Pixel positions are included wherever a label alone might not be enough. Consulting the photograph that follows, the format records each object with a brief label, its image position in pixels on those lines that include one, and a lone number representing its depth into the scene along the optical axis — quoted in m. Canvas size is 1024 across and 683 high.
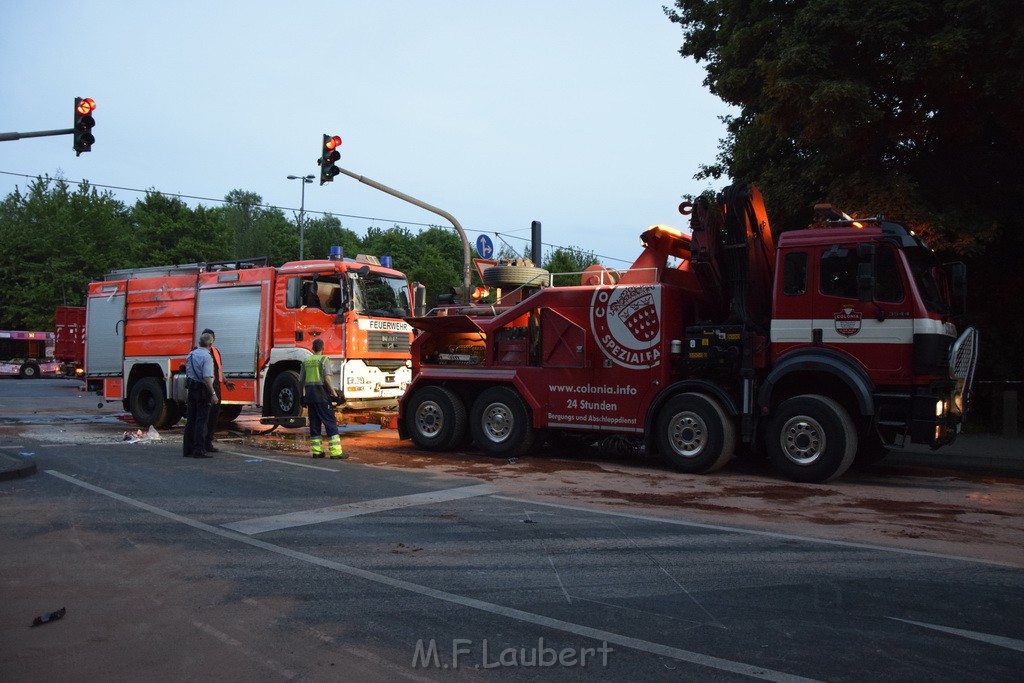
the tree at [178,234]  53.47
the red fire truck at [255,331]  14.78
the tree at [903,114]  12.73
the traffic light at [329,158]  18.95
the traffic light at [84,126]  16.72
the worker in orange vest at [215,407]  12.53
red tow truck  9.66
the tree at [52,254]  51.34
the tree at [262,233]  79.06
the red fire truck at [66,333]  26.79
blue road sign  19.43
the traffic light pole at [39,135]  16.05
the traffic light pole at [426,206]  19.41
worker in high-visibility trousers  12.08
